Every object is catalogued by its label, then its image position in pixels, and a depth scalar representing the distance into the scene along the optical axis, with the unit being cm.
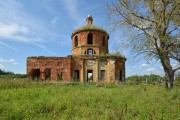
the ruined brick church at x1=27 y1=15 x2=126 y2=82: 1784
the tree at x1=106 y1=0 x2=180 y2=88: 868
